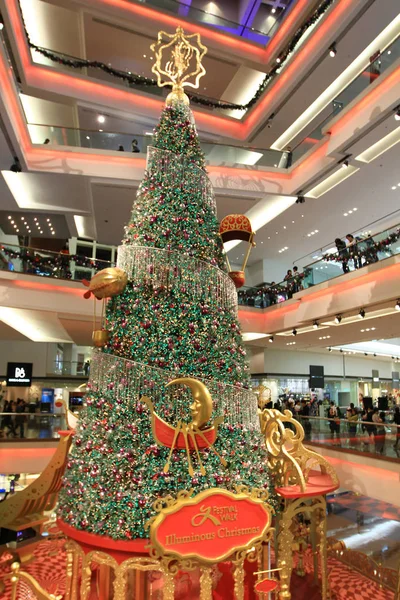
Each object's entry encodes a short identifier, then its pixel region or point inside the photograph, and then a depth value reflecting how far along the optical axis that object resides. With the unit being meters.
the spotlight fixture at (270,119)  13.59
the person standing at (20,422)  9.06
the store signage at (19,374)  11.20
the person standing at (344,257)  10.35
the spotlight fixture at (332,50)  10.47
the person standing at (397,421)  7.31
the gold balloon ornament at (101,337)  3.18
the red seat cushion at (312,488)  3.46
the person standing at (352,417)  8.41
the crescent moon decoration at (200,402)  2.62
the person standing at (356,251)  9.97
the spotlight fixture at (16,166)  9.87
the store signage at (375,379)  20.28
